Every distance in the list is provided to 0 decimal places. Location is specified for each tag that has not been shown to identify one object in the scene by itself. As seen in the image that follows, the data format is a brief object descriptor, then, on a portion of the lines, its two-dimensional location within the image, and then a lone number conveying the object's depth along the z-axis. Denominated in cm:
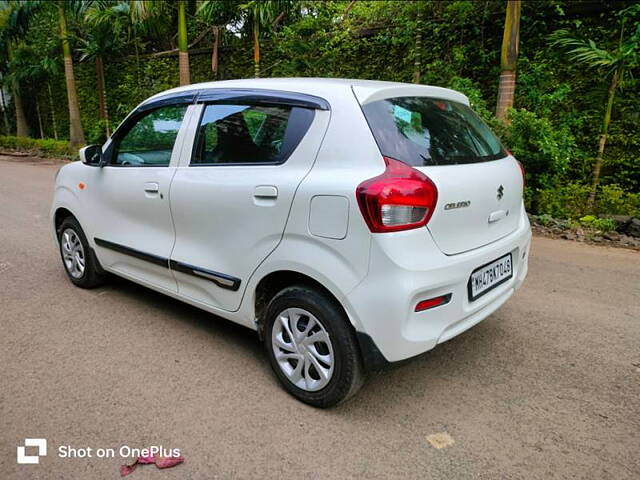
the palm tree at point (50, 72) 1705
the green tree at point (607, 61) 621
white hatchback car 231
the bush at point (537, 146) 628
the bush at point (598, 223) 611
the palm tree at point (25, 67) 1806
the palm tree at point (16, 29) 1613
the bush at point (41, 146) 1591
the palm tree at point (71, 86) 1495
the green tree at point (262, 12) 1011
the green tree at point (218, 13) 1086
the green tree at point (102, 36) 1358
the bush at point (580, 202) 651
